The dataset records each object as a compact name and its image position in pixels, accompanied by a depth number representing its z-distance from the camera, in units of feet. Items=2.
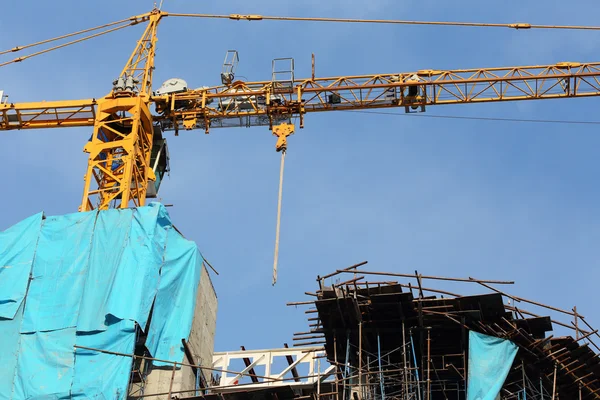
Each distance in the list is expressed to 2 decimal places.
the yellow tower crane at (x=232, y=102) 188.96
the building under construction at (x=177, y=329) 137.08
